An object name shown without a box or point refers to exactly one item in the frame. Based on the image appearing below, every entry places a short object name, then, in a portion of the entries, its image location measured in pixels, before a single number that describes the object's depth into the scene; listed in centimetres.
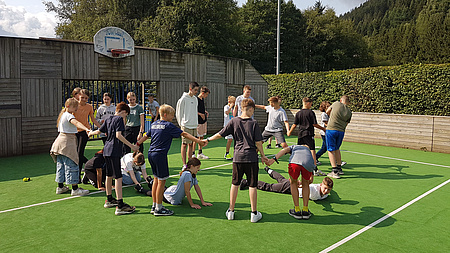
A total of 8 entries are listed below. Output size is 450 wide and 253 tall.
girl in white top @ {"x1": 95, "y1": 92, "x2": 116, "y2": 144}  810
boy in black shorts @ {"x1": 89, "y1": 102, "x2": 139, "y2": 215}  552
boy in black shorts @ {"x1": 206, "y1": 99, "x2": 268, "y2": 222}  507
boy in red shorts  527
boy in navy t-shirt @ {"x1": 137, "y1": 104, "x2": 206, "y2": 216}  528
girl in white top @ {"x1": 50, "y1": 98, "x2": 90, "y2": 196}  634
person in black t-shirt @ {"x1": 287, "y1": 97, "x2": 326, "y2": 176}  789
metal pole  2294
